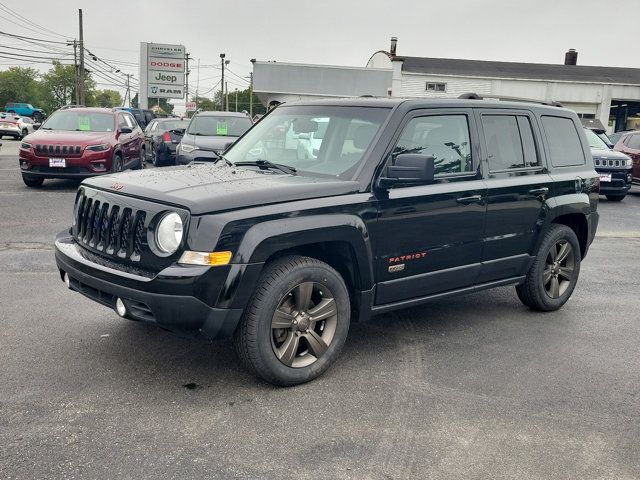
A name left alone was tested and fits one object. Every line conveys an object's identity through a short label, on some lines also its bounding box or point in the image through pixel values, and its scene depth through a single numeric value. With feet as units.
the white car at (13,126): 104.32
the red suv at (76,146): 38.99
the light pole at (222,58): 226.79
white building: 107.14
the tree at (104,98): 397.39
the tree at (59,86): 393.70
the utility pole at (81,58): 171.66
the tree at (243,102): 350.84
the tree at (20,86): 350.64
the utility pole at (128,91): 343.93
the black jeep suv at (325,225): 11.57
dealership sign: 157.58
